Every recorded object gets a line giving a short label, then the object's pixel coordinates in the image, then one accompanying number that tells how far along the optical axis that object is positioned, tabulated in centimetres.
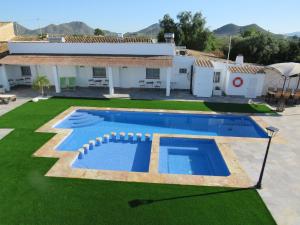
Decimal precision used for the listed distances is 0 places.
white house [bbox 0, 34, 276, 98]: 2358
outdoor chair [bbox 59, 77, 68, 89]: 2555
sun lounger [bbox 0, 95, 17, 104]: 2122
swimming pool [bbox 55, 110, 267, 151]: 1661
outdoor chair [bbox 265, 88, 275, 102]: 2245
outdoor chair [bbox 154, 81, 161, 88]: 2653
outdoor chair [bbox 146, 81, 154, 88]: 2650
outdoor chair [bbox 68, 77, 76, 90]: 2572
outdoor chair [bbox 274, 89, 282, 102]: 2216
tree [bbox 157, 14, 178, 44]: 5909
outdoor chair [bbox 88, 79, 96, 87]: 2689
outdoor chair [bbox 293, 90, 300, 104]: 2208
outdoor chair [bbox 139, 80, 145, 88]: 2657
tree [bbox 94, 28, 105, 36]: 8879
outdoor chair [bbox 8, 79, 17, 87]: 2632
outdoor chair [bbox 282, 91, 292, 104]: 2205
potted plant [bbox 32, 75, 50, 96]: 2283
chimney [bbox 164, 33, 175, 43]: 2595
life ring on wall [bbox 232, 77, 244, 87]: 2367
